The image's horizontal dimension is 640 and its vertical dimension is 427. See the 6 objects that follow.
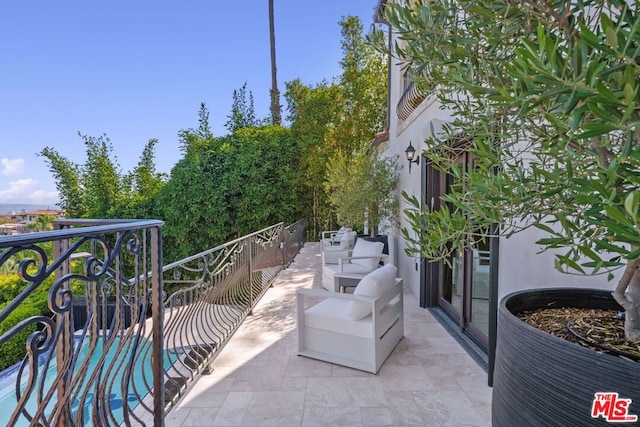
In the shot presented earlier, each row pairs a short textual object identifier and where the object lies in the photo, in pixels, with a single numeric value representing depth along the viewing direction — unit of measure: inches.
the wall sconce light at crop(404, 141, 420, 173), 195.9
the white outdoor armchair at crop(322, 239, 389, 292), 201.6
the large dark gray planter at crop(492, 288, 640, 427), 36.9
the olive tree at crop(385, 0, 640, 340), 23.7
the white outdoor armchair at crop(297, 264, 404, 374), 110.3
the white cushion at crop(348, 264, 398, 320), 111.3
